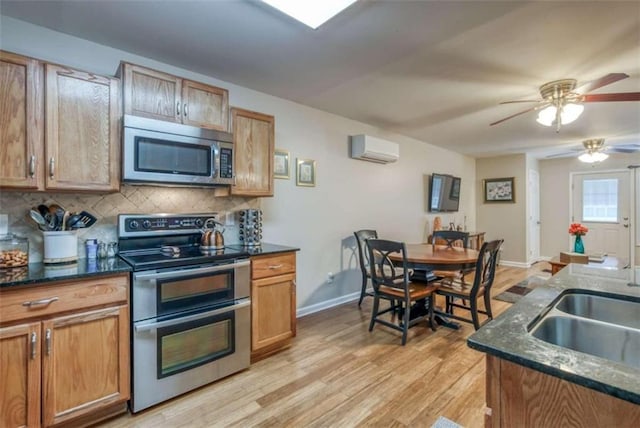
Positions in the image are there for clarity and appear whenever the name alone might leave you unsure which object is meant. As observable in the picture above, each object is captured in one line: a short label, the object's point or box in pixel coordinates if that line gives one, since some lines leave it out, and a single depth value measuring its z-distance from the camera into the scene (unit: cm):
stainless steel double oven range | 187
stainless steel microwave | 204
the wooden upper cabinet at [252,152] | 260
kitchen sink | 109
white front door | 613
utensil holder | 189
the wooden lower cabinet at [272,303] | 242
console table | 427
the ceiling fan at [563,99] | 269
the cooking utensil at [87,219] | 202
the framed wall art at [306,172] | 347
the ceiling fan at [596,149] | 481
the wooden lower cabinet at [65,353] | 151
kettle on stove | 241
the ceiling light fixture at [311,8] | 170
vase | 465
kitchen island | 69
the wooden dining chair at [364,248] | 360
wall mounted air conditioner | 397
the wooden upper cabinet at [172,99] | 207
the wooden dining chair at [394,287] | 277
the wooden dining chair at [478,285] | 283
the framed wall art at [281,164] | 325
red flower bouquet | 462
